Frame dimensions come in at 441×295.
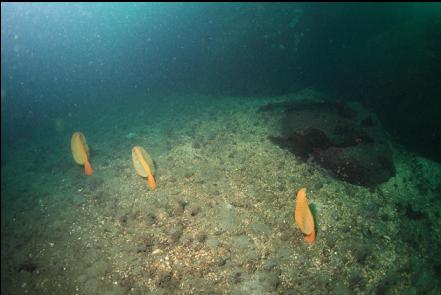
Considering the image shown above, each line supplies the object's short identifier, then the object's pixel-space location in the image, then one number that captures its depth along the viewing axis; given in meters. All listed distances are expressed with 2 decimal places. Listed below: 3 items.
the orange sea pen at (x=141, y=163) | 4.59
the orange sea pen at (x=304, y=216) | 3.71
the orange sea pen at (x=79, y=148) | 5.28
